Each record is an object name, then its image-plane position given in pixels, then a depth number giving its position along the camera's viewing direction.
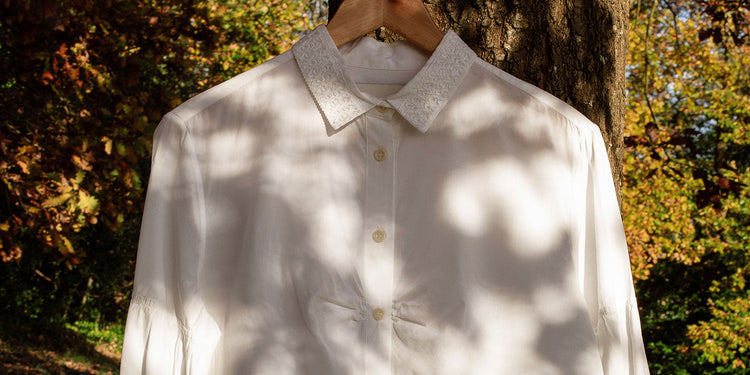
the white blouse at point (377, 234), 1.41
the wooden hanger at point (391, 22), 1.54
